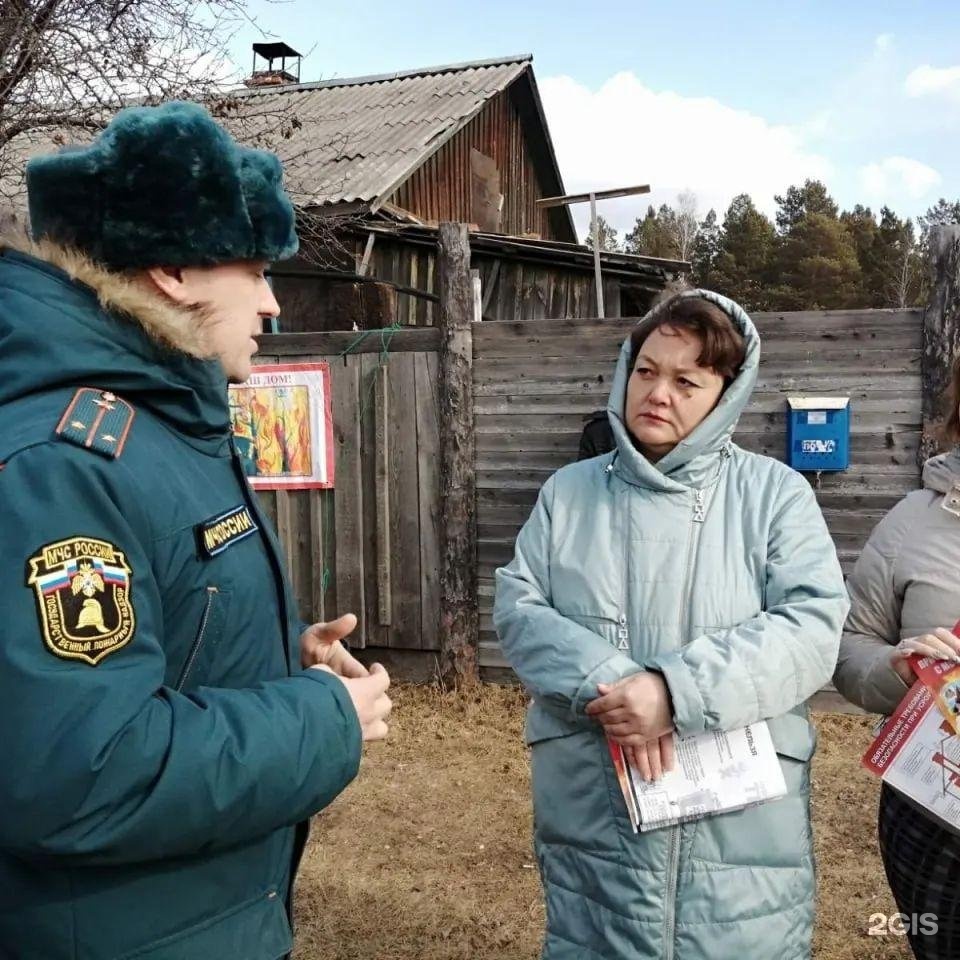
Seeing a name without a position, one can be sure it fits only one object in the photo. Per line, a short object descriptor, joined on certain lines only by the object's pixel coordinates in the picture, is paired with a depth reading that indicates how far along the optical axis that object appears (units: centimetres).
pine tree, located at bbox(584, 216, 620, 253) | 5703
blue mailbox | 467
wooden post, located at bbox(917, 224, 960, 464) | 450
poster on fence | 566
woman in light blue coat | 175
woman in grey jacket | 189
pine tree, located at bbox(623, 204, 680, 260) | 5131
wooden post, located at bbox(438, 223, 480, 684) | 528
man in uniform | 98
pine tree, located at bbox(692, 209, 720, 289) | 4028
